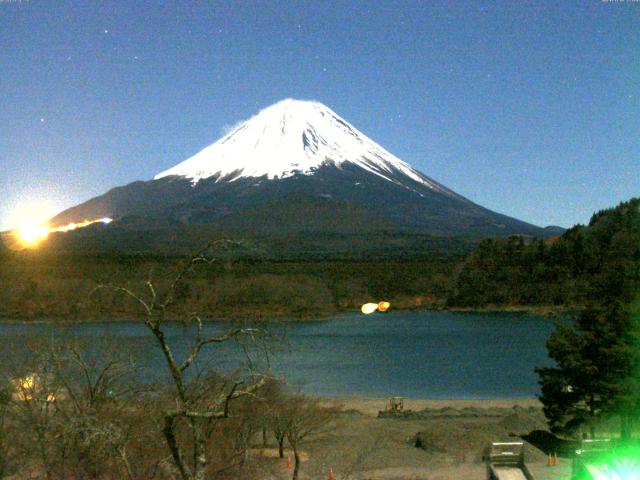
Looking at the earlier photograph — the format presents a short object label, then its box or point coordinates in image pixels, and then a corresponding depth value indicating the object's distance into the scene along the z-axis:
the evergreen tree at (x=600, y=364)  15.24
